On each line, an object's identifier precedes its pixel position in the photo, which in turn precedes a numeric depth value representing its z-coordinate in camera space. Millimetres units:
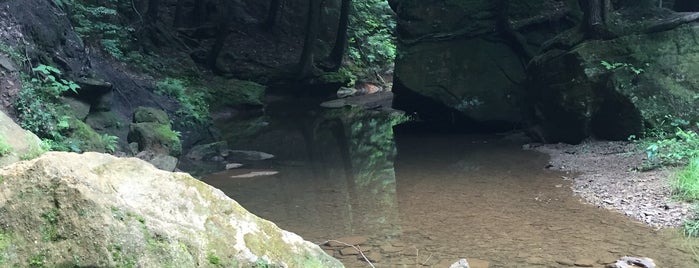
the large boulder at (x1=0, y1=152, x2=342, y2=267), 2920
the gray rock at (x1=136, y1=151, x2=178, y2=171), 9342
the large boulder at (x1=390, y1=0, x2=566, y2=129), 14977
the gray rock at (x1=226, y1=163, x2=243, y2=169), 11070
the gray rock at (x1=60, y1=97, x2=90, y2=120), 9189
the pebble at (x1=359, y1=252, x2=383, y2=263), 5873
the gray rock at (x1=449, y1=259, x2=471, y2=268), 4900
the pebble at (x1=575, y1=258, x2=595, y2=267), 5502
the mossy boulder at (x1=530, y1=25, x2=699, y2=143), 10500
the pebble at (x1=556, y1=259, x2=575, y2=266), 5551
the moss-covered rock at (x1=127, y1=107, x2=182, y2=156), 9984
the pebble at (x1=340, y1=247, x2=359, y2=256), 6125
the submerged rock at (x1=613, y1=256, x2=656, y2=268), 5340
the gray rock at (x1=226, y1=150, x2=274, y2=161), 11981
